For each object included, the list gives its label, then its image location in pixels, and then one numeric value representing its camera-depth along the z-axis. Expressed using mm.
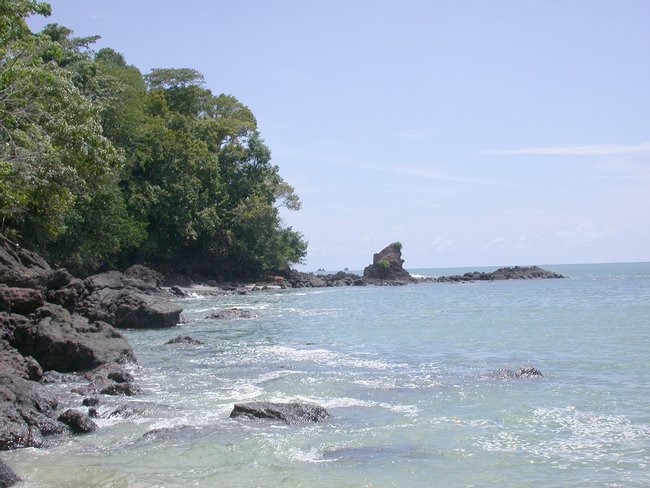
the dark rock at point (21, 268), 18438
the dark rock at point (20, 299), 16842
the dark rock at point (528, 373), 15539
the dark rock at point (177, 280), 53472
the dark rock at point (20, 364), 13516
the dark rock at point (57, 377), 14659
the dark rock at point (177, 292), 47947
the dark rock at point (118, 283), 29791
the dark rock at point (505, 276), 86500
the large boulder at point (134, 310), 26391
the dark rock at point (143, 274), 45500
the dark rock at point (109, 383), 13500
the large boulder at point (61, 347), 15797
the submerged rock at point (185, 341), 21723
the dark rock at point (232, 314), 31141
